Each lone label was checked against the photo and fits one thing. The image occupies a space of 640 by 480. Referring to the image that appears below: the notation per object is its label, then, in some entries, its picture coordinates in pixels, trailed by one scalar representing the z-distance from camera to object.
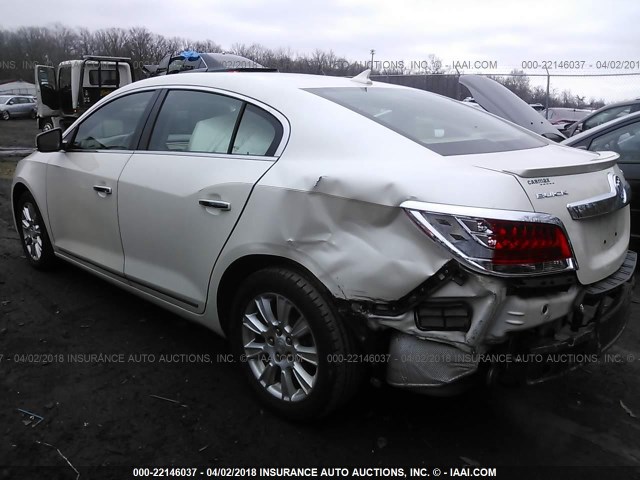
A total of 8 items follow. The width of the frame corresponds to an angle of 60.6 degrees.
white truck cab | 17.42
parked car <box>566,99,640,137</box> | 7.41
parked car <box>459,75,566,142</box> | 5.73
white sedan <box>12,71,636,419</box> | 2.04
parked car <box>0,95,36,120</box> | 34.09
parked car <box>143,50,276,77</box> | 14.69
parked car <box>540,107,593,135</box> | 14.02
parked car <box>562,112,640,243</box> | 4.54
